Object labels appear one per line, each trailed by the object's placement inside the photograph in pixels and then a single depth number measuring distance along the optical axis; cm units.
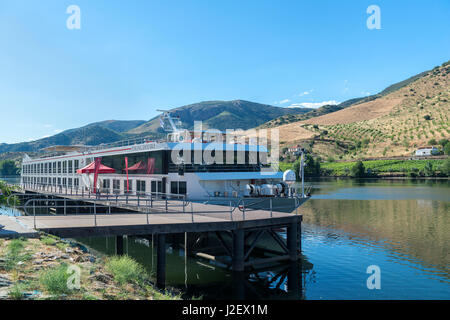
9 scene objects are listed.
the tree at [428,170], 9376
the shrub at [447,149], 10397
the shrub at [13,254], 1059
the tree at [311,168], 11131
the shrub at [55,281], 910
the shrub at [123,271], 1162
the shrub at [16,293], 838
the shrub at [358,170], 10344
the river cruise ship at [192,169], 2859
